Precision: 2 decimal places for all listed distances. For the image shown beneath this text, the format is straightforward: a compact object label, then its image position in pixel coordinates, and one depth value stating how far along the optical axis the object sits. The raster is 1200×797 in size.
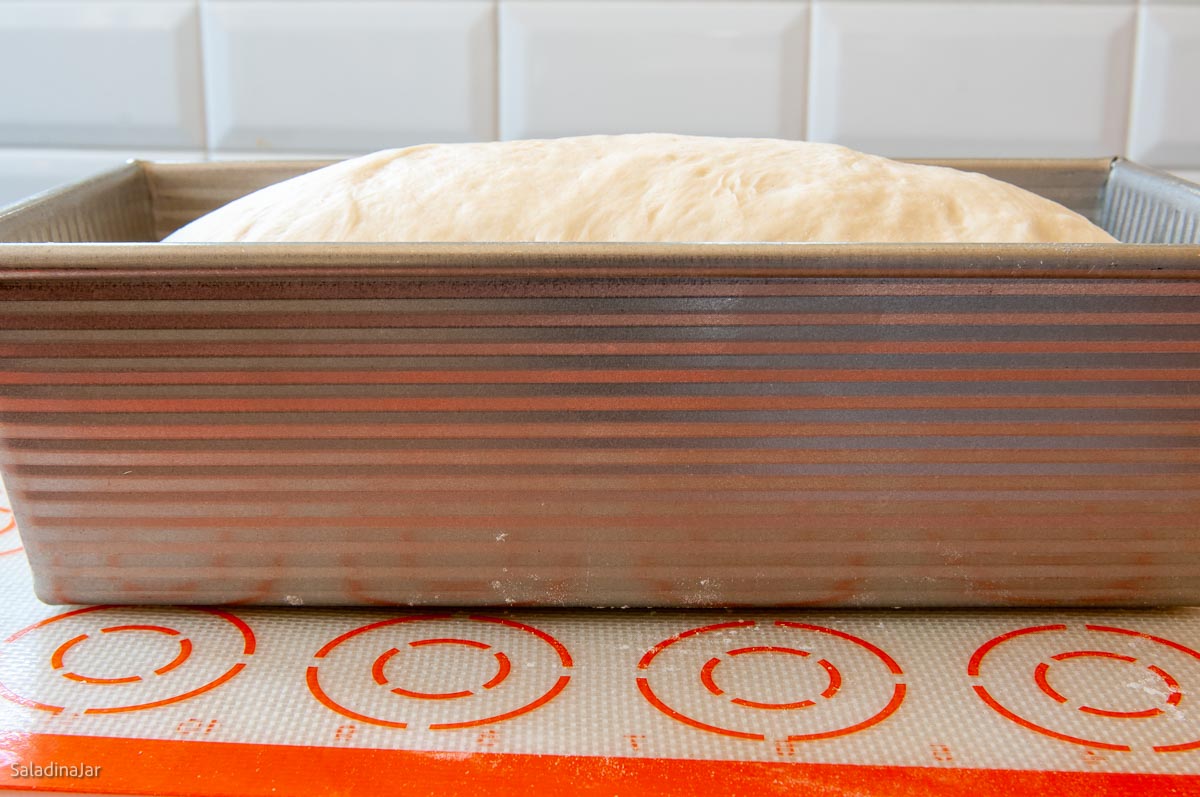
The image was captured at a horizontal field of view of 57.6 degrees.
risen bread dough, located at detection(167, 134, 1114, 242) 0.58
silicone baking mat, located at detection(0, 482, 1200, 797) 0.44
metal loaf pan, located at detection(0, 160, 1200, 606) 0.47
